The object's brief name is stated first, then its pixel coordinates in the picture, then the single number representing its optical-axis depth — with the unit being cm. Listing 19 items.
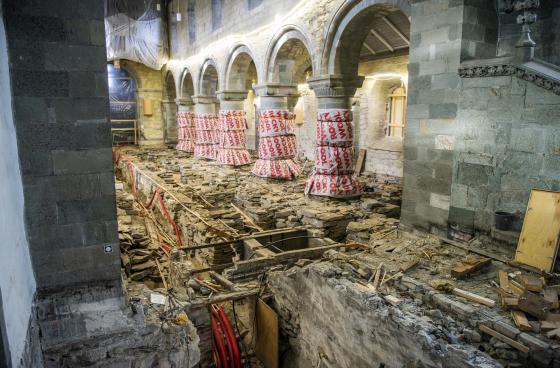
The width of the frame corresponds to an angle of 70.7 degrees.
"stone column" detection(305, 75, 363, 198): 937
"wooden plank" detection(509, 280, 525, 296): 451
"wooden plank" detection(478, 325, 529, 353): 362
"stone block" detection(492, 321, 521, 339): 377
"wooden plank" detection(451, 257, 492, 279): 514
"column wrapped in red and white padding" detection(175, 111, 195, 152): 2081
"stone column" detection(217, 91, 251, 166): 1520
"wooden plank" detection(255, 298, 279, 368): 580
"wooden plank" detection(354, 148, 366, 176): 1419
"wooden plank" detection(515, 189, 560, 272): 498
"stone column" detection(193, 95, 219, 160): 1777
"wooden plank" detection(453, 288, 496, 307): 439
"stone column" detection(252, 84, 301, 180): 1232
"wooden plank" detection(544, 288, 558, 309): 407
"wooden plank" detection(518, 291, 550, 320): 393
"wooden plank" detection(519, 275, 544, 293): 443
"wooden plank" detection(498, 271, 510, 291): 472
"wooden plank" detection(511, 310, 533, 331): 382
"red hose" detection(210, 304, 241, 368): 571
